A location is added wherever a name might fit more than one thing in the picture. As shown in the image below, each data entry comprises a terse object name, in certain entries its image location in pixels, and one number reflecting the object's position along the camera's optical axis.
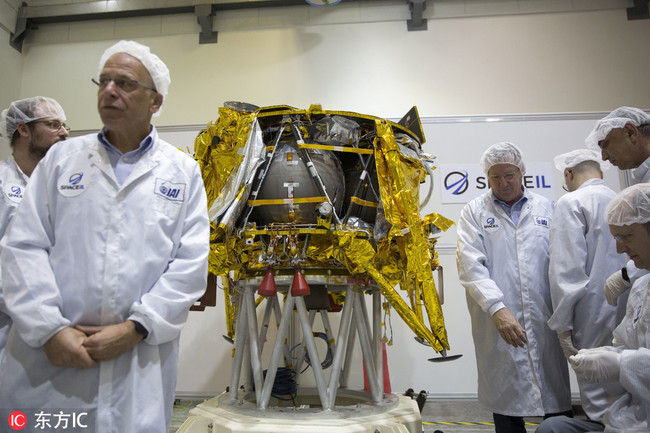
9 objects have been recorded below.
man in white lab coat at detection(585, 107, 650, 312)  2.52
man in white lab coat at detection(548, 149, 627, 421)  2.46
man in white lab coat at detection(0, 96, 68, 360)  2.38
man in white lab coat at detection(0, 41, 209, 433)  1.45
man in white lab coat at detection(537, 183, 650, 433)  1.64
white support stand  2.41
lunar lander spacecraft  2.67
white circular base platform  2.36
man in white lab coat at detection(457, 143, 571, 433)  2.60
